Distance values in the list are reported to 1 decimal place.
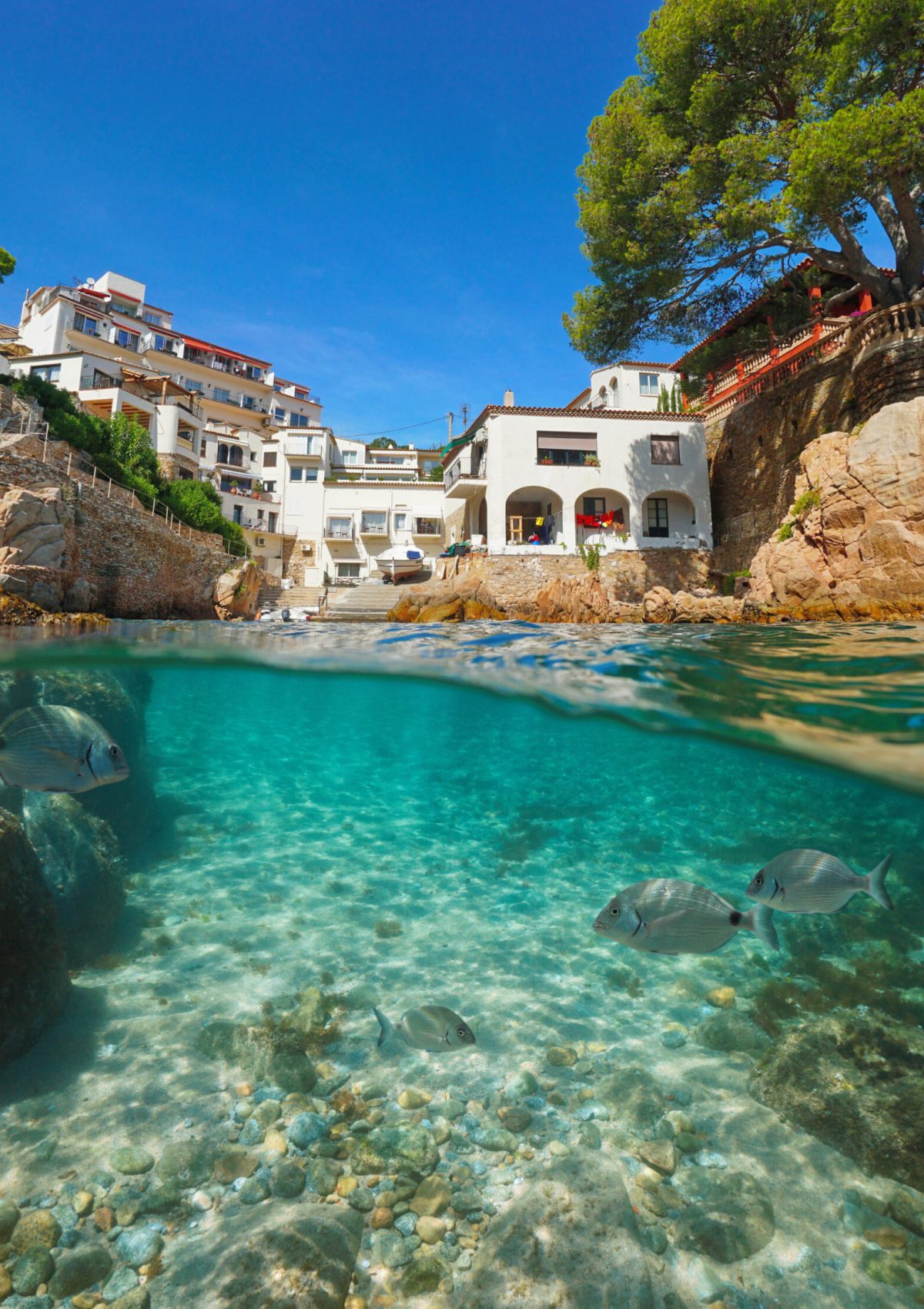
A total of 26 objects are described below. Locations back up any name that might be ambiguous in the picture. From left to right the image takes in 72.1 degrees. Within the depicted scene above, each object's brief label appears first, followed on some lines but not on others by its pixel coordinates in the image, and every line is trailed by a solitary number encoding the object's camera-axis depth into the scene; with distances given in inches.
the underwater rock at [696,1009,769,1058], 214.1
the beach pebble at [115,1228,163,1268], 133.1
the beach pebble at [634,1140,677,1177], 161.8
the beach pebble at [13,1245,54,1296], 125.3
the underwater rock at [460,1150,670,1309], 129.0
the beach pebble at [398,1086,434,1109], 182.1
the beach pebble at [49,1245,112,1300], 125.7
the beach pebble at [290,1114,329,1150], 165.2
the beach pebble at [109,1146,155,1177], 154.6
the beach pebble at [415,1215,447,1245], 140.4
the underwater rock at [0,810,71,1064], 192.7
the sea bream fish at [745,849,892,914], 146.3
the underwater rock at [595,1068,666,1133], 179.0
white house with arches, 1277.1
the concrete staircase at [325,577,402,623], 1092.5
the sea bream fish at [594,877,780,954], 131.9
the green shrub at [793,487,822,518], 702.3
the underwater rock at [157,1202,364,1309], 124.6
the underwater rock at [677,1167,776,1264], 141.6
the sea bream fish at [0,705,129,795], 129.7
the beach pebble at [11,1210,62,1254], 134.0
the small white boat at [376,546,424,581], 1477.6
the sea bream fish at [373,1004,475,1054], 145.5
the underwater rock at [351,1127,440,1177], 157.6
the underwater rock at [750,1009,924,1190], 169.5
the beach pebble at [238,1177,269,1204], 148.3
